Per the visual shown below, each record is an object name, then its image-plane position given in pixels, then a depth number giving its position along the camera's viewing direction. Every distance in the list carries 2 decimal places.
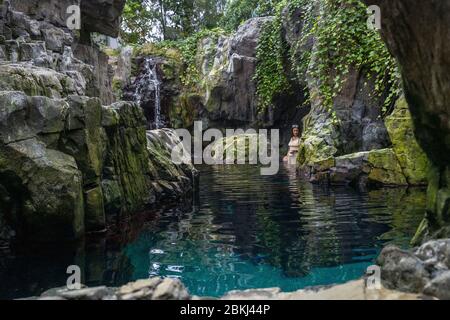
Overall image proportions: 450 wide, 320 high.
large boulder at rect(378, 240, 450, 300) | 3.18
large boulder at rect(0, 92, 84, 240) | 6.44
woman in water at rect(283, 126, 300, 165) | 19.37
